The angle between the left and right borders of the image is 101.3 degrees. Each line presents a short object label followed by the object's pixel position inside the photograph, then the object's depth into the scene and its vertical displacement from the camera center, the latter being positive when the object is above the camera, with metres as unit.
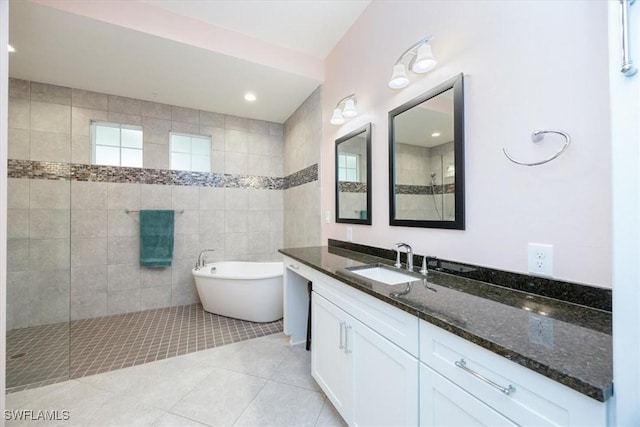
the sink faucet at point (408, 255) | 1.55 -0.25
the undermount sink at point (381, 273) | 1.55 -0.37
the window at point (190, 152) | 3.41 +0.84
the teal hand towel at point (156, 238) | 3.14 -0.27
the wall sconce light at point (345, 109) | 2.16 +0.89
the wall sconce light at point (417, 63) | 1.42 +0.86
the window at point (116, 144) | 3.05 +0.85
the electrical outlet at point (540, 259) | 1.00 -0.18
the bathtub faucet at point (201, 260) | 3.38 -0.58
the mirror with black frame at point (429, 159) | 1.35 +0.32
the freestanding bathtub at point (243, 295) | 2.76 -0.87
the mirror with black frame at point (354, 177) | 2.09 +0.32
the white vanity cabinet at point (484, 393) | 0.55 -0.45
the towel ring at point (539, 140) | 0.95 +0.26
